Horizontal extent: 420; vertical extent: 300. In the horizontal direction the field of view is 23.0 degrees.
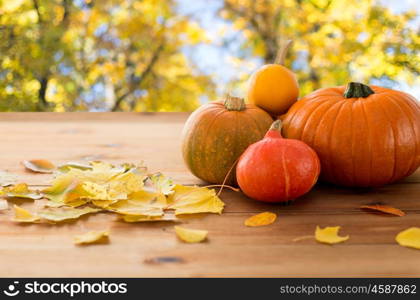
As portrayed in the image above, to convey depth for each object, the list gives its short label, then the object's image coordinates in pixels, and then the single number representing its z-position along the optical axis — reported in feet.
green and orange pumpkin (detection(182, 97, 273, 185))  5.61
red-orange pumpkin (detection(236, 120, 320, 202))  5.24
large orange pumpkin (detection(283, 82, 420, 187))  5.50
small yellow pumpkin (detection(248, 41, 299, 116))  5.90
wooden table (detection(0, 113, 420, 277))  4.66
